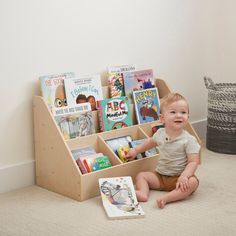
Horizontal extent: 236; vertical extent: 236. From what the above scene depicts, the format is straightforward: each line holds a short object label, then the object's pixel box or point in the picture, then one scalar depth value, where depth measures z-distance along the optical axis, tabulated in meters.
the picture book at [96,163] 2.04
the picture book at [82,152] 2.09
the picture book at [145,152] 2.24
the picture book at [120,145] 2.17
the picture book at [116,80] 2.38
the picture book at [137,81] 2.45
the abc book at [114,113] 2.28
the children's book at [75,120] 2.13
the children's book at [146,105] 2.45
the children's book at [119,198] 1.75
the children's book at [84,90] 2.21
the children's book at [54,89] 2.12
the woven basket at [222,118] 2.60
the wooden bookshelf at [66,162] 1.96
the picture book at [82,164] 2.02
